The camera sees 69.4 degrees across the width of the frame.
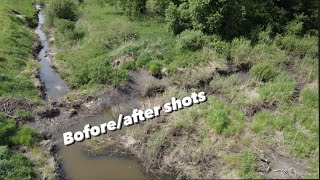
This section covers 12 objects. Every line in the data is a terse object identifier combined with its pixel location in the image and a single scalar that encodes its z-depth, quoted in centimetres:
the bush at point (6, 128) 1028
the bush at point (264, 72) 1275
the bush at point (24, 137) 1034
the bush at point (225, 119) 1025
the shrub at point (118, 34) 1647
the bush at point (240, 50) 1409
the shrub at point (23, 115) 1139
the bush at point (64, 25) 1758
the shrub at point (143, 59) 1469
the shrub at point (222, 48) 1432
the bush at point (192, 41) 1494
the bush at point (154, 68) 1423
